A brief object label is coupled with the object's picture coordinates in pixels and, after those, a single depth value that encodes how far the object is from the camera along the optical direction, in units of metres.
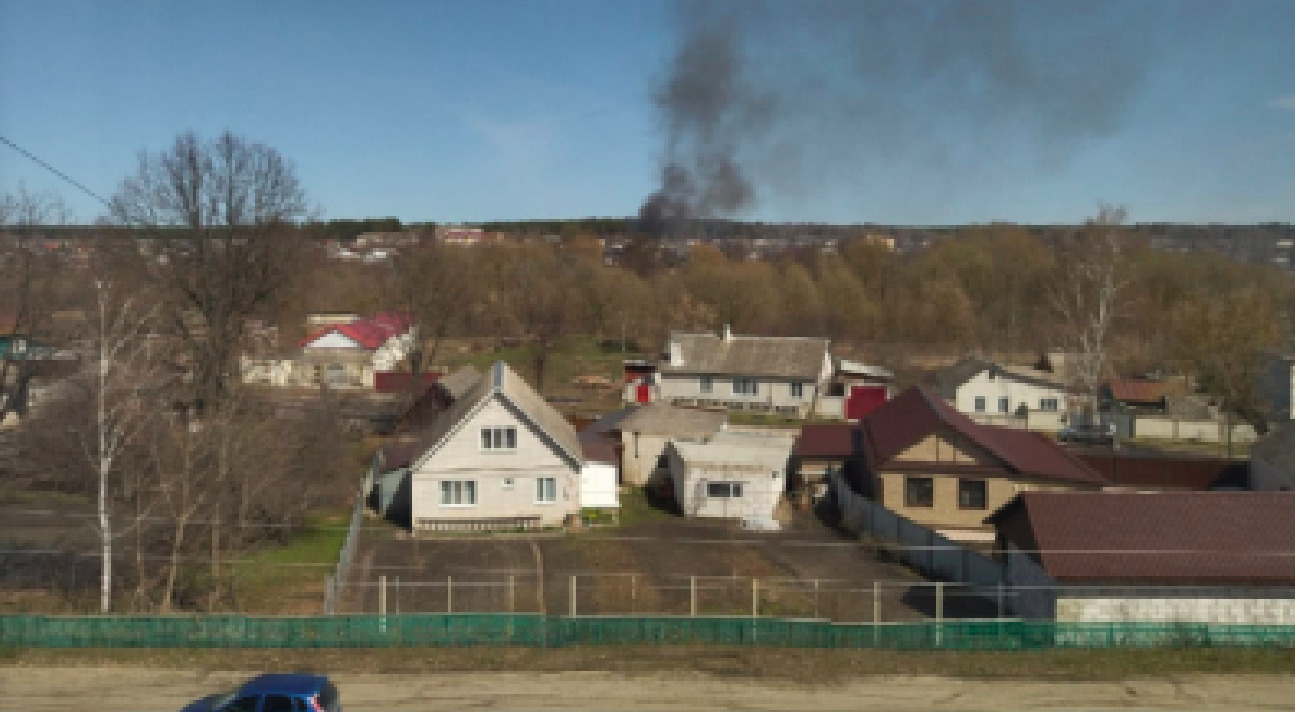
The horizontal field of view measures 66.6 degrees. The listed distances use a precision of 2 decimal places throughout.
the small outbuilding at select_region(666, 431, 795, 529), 27.19
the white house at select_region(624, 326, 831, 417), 46.44
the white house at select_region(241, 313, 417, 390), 53.72
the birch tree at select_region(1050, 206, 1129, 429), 43.78
